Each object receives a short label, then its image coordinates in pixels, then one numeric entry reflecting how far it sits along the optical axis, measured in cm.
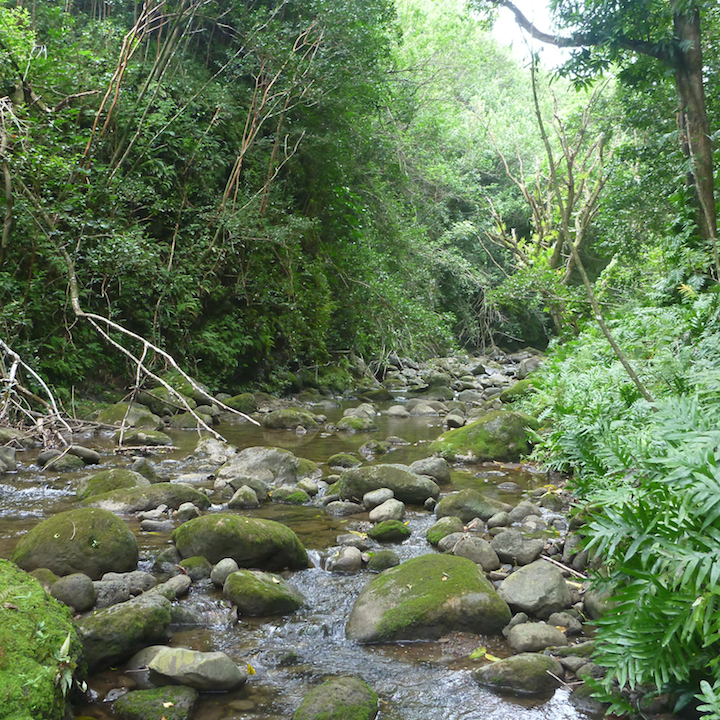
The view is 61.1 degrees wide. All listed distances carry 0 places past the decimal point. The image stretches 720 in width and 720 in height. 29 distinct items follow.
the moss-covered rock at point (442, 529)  450
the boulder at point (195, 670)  257
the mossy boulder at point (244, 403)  986
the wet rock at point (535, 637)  302
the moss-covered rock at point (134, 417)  794
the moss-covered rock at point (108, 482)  523
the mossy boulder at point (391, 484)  557
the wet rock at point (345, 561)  406
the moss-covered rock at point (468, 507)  504
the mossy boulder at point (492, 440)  741
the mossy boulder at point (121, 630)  266
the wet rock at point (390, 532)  459
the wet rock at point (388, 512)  501
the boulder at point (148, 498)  496
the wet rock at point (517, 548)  408
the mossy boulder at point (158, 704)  238
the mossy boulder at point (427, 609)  321
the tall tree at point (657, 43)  726
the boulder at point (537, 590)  336
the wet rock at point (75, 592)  308
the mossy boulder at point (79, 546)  351
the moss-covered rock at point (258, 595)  337
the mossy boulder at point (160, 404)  930
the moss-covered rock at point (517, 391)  1030
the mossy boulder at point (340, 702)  237
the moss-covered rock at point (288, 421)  944
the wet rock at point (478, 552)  403
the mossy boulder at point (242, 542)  391
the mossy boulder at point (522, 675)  269
